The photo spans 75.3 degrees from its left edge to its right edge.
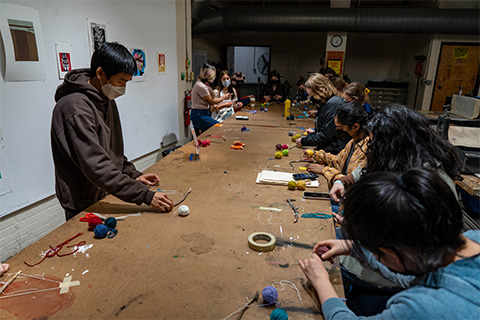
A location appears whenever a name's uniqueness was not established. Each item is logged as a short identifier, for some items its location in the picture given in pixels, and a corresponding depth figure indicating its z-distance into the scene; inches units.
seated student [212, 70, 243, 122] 220.2
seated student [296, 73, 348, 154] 122.3
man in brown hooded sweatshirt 63.4
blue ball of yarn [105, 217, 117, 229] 60.9
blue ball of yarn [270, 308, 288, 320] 39.8
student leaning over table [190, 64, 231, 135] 199.6
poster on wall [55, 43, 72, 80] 107.7
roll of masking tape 55.8
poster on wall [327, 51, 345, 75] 314.8
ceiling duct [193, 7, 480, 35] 272.7
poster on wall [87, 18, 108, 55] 122.7
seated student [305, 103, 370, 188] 90.7
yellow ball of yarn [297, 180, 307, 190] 83.6
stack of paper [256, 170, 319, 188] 87.7
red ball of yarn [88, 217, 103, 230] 60.9
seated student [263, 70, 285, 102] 289.7
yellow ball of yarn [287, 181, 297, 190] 83.5
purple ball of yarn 43.3
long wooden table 42.5
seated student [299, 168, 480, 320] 30.8
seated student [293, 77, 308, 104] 293.3
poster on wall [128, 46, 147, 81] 154.6
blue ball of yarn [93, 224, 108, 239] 58.0
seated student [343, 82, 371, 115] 120.0
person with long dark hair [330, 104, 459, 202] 58.5
